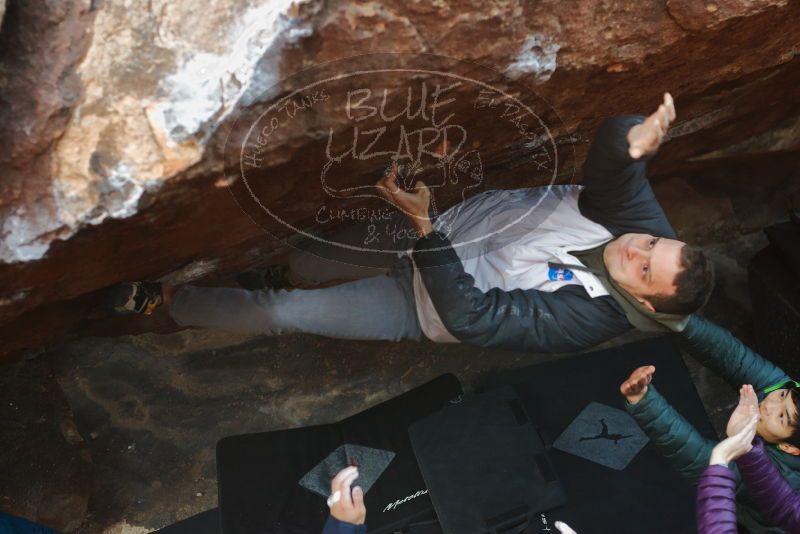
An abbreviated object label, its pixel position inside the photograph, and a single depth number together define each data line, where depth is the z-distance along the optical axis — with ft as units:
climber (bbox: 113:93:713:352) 5.94
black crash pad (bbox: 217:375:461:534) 7.41
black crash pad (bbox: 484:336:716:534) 7.68
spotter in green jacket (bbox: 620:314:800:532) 6.35
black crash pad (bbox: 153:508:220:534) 7.79
